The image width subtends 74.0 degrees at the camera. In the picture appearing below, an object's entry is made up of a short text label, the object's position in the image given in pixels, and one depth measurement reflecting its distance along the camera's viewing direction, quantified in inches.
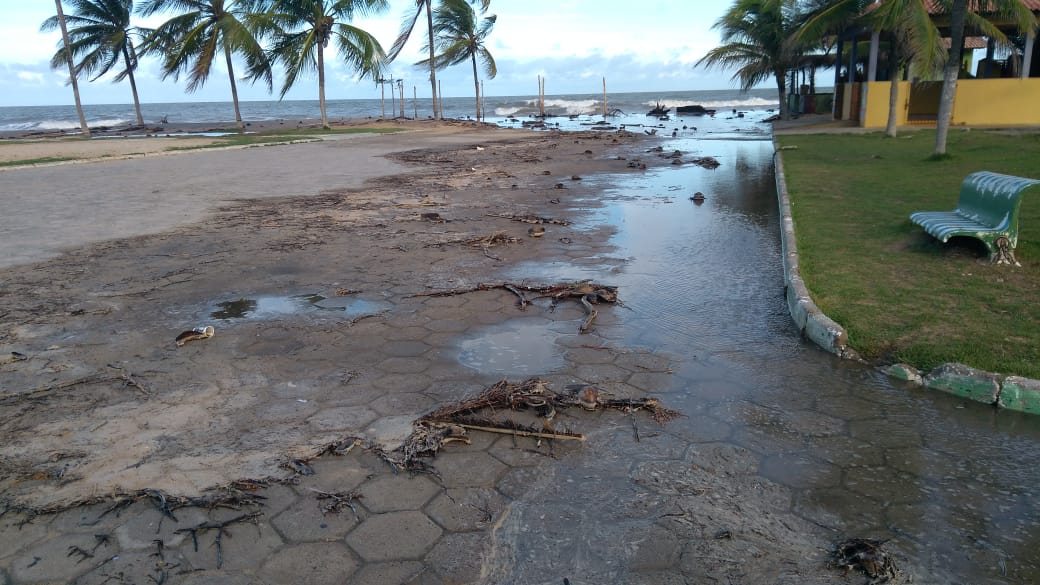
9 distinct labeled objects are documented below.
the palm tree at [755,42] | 1142.3
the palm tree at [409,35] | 1368.1
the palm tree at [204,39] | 1141.1
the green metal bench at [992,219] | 227.8
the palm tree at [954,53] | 511.5
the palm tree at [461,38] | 1483.8
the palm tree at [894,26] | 587.5
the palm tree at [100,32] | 1344.7
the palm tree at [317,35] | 1164.5
